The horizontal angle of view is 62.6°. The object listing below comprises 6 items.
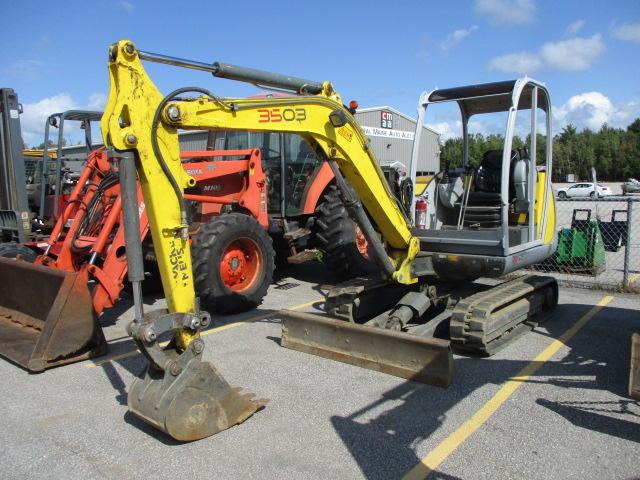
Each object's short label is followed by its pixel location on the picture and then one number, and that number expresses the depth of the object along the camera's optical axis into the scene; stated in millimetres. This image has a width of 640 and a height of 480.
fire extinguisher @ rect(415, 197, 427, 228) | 6512
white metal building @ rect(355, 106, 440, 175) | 23891
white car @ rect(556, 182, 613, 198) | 36031
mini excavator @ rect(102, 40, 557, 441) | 3652
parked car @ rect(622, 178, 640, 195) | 36062
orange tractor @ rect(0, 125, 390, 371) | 5422
